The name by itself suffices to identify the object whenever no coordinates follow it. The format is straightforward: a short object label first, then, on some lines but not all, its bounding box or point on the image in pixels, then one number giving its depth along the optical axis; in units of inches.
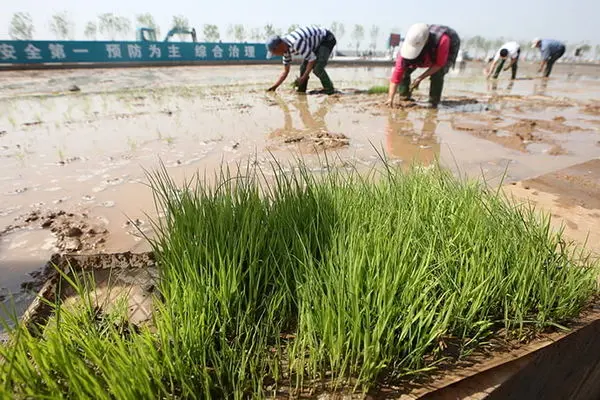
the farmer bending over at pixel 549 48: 570.6
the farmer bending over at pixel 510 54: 531.4
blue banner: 585.0
